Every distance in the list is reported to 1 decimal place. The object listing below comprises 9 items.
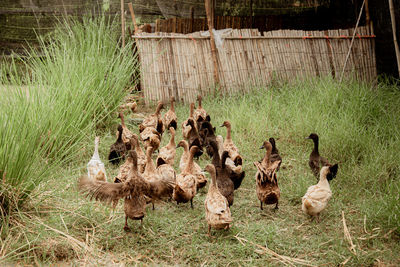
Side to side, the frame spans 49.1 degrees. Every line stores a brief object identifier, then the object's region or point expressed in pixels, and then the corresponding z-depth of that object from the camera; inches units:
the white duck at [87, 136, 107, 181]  187.5
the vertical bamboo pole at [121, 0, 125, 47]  309.8
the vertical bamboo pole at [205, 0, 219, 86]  329.4
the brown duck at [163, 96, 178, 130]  269.4
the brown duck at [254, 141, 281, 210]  177.5
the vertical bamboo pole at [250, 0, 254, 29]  398.9
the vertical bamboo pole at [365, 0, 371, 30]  345.7
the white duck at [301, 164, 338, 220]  169.9
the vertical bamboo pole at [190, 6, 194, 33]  371.6
